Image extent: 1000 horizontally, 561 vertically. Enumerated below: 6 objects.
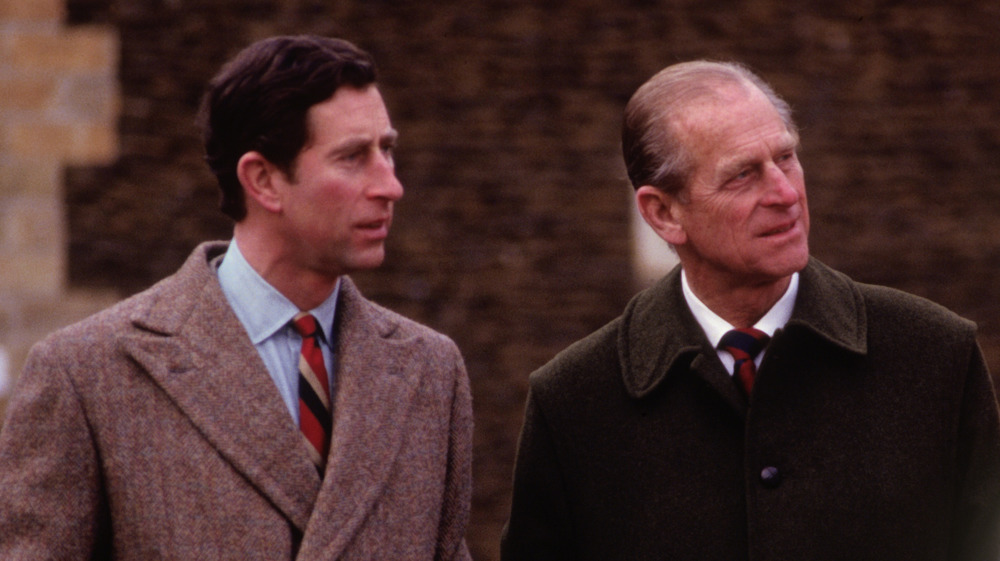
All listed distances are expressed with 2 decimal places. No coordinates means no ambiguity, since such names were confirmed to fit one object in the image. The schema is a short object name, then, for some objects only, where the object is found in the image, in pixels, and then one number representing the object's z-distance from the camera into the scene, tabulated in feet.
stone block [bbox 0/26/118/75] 45.52
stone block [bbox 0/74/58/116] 45.57
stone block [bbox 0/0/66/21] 45.44
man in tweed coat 17.54
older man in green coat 18.88
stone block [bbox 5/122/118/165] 45.57
